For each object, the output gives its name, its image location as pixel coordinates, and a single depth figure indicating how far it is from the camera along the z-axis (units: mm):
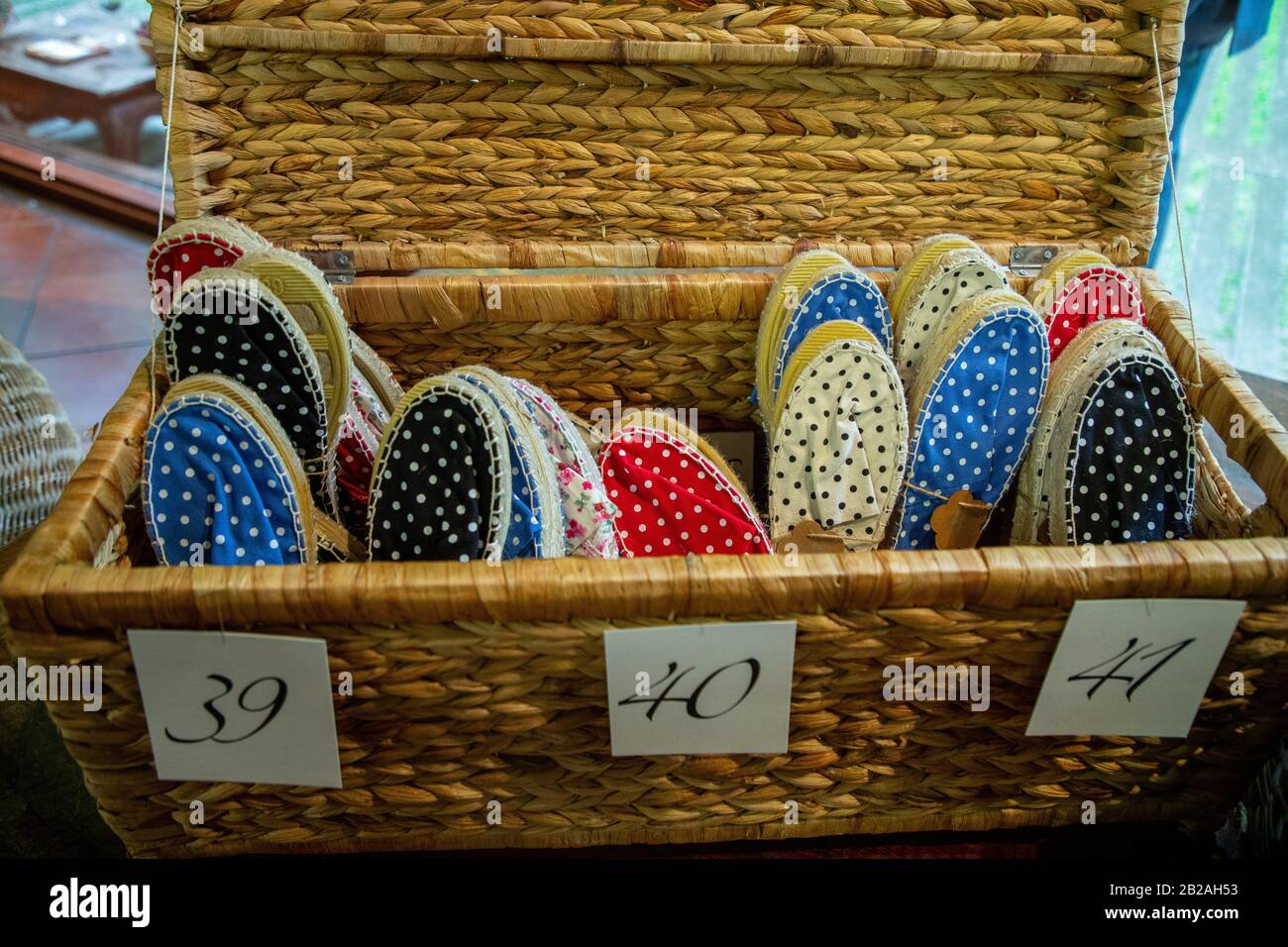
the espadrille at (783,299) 935
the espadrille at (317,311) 814
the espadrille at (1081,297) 936
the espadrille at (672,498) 833
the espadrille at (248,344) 776
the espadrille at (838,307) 910
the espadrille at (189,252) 870
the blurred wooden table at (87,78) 2043
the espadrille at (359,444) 909
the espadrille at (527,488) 715
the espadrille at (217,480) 707
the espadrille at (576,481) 773
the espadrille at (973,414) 833
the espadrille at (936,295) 896
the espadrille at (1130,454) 799
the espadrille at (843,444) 835
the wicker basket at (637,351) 609
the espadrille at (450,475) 697
